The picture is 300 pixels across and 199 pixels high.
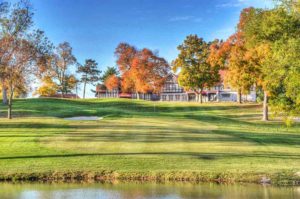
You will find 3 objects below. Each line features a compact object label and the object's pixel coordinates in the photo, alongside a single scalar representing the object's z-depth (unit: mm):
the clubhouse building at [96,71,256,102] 138500
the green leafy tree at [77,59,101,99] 136375
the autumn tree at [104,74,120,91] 130875
